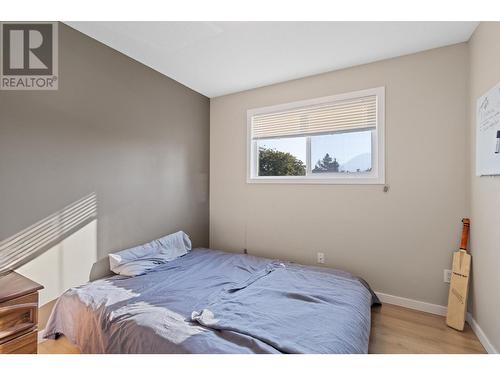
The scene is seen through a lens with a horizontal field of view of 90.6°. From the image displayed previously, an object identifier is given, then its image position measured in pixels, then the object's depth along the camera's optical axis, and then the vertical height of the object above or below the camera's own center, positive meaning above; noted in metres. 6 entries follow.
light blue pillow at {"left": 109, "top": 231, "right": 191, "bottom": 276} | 2.32 -0.72
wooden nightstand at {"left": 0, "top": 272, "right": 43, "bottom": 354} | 1.36 -0.76
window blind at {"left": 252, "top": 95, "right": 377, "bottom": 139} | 2.71 +0.81
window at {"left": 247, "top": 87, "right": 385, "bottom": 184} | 2.68 +0.56
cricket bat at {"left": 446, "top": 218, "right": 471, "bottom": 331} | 2.09 -0.85
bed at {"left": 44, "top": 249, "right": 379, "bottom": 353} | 1.39 -0.86
